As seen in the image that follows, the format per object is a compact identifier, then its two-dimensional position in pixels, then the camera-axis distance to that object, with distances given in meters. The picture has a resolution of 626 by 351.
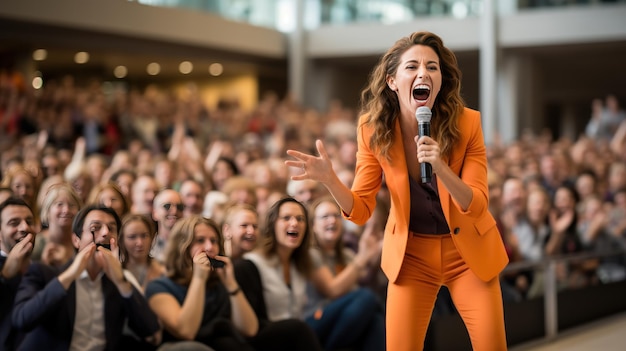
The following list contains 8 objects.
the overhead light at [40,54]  14.86
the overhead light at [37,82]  14.69
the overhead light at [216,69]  17.65
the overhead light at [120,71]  18.24
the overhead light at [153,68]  17.67
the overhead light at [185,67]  17.31
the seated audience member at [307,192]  5.60
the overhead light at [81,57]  15.76
